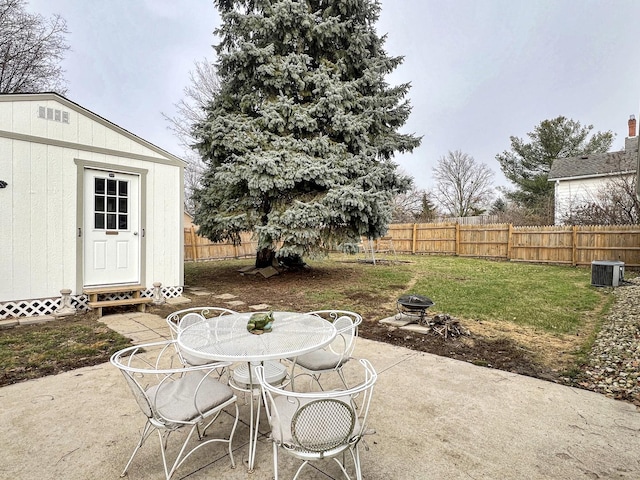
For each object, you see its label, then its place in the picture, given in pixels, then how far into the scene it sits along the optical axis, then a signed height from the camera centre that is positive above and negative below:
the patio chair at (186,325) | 2.63 -0.84
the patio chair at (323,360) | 2.50 -0.98
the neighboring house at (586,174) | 15.02 +2.96
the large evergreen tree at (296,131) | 7.71 +2.50
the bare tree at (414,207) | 25.25 +2.26
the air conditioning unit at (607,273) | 8.07 -0.88
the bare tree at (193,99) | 16.64 +6.69
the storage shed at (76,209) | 5.11 +0.38
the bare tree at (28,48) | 13.14 +7.48
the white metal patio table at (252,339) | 1.96 -0.71
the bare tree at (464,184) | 26.92 +4.20
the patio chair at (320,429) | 1.55 -0.91
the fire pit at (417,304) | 4.66 -0.95
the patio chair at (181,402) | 1.76 -0.97
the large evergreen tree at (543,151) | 20.08 +5.25
